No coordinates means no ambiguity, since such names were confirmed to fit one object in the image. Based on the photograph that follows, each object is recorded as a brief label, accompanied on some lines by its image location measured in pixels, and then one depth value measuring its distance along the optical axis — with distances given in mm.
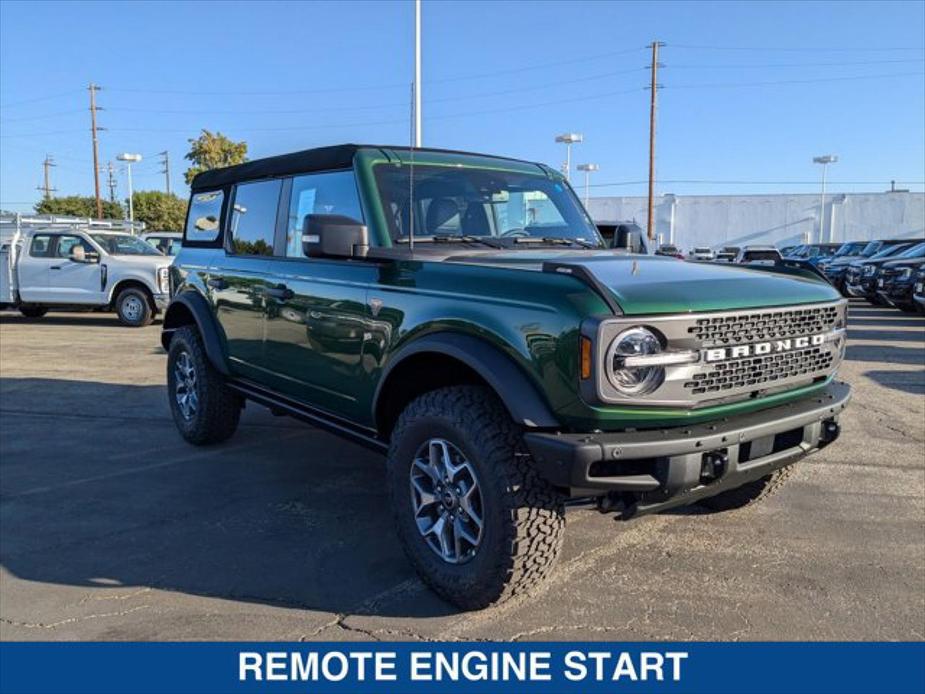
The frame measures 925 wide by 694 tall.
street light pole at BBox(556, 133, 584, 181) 36719
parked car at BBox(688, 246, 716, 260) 39575
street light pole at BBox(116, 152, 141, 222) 50406
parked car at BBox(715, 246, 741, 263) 33531
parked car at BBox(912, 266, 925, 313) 14198
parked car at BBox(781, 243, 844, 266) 27516
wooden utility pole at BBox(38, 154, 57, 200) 82812
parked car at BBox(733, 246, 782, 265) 21234
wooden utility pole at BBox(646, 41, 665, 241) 39375
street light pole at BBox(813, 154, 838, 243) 58334
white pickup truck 14820
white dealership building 51438
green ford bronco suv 2779
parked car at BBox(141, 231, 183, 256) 19219
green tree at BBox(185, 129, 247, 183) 44594
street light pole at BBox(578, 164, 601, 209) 56438
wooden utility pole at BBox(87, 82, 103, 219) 46375
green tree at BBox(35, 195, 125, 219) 58875
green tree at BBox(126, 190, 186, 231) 57731
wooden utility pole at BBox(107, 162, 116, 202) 85325
